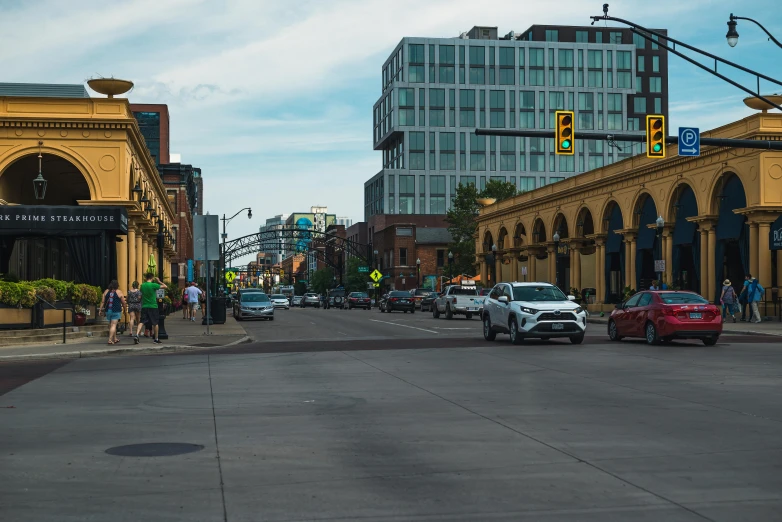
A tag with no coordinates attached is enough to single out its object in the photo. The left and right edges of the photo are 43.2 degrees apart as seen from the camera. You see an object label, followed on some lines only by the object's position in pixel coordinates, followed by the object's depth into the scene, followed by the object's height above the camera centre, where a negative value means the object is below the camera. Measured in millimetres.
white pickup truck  48094 -923
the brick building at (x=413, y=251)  120938 +3874
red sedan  24547 -926
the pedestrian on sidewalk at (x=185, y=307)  49288 -1232
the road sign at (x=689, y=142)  27906 +3923
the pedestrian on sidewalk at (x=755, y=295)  37656 -567
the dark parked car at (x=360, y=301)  84250 -1553
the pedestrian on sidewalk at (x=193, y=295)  47562 -537
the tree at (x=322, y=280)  155750 +493
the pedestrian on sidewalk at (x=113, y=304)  25531 -517
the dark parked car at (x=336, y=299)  92562 -1506
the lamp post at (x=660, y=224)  43172 +2477
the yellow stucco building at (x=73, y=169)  32219 +4871
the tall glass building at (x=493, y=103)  116500 +21492
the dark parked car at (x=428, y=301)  65812 -1248
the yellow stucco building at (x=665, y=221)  40500 +3116
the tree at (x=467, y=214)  87938 +6100
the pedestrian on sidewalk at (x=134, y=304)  26938 -538
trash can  41719 -1074
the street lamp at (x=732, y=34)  26688 +6670
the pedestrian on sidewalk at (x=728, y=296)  38875 -615
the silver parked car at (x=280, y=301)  83375 -1491
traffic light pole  26834 +4020
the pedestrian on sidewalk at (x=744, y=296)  38350 -620
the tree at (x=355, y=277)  126812 +756
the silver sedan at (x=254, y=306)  49094 -1126
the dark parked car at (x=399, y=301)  63700 -1207
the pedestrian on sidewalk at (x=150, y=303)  26422 -508
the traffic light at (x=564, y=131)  26312 +4009
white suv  25141 -814
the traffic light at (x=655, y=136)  26750 +3926
